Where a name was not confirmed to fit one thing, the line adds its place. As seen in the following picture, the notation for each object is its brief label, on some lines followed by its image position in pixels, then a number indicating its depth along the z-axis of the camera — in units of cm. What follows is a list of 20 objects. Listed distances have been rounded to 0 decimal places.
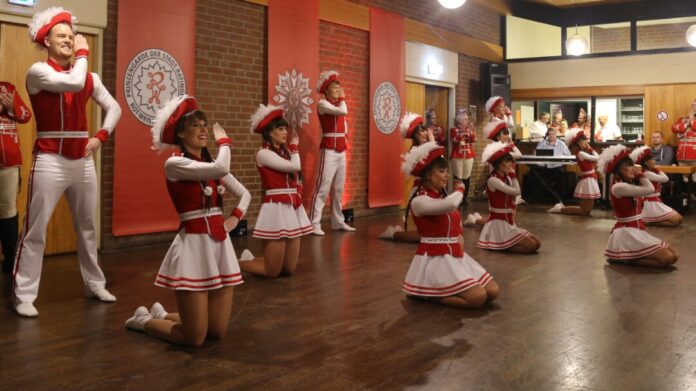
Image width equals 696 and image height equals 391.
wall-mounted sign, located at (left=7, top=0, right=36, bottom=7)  545
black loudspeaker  1239
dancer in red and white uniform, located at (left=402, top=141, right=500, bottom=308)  426
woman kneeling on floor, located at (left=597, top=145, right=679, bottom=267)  563
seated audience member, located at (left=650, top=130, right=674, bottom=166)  1121
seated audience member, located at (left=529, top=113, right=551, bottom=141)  1289
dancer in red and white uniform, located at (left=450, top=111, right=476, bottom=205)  1079
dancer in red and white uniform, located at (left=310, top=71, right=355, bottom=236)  777
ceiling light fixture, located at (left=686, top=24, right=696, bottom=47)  1136
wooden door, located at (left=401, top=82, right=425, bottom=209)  1054
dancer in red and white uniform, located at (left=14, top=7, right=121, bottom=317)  394
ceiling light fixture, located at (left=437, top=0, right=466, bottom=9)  889
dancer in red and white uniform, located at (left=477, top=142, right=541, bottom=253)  631
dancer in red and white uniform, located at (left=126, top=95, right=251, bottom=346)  330
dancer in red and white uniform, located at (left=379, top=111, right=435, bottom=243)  728
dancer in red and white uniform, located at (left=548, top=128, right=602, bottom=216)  960
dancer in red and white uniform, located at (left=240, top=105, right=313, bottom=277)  512
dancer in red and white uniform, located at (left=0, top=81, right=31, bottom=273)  498
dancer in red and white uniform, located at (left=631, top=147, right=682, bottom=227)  842
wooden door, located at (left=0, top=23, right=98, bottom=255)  555
